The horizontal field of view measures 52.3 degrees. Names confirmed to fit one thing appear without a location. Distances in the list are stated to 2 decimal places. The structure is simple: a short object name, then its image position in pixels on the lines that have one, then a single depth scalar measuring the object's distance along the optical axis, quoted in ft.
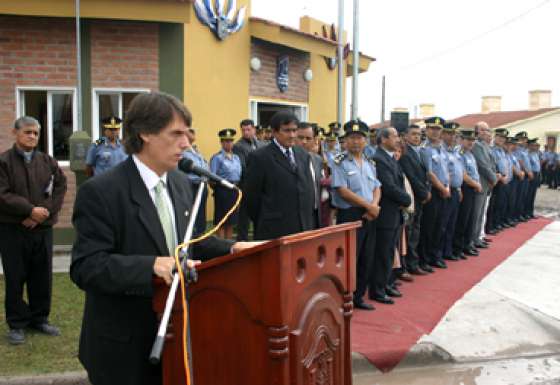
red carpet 16.72
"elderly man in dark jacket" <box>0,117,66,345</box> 16.42
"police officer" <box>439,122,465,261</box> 28.86
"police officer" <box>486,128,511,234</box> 38.24
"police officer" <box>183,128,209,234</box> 23.17
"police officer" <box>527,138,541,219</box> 48.57
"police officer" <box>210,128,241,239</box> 29.63
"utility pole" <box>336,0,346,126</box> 39.10
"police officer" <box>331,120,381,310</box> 19.97
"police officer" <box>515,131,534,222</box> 45.96
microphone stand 5.87
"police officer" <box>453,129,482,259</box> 31.09
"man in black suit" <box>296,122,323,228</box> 18.29
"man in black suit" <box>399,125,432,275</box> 24.82
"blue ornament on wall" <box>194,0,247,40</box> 32.58
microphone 7.88
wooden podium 6.78
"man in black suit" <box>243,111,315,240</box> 17.07
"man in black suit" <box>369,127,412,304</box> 21.27
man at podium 7.27
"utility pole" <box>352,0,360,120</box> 39.27
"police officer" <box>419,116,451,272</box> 27.20
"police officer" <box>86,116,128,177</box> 26.71
